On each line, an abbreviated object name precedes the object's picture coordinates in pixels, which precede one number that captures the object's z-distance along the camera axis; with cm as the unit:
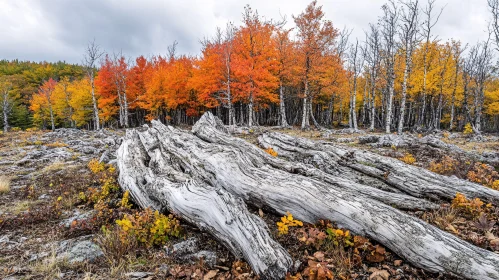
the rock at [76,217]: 591
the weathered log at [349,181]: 551
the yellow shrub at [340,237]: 409
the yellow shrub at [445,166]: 826
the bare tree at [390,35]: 2175
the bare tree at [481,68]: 2759
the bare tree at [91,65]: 3250
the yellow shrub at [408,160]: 932
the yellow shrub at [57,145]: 1711
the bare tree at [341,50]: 2724
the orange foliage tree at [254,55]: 2298
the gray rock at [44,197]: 794
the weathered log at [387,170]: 587
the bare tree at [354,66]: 2718
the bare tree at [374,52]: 2785
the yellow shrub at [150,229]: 450
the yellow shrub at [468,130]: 2661
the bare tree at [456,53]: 2953
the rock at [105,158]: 1193
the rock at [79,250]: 428
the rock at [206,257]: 403
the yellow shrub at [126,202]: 649
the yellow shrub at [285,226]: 422
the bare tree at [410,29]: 2011
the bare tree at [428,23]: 2232
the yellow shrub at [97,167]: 1021
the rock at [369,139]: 1484
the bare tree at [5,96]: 3742
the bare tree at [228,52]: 2325
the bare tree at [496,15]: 1909
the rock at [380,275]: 347
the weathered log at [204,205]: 368
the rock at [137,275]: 375
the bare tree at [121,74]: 3600
